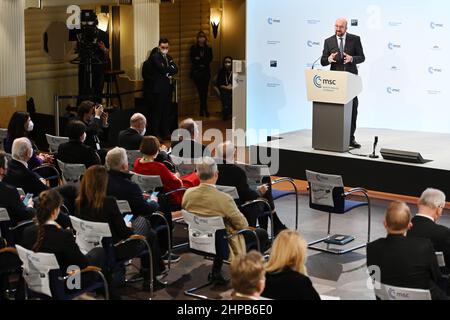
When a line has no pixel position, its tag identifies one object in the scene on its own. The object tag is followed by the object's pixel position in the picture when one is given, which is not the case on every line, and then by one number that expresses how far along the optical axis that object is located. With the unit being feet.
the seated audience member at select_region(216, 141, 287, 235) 27.76
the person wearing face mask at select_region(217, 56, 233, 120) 60.54
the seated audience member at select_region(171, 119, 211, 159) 31.50
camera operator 50.26
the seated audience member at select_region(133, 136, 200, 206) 28.25
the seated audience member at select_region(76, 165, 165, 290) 23.15
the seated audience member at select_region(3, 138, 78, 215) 27.22
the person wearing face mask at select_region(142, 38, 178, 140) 50.24
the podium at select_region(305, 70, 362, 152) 36.32
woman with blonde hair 17.74
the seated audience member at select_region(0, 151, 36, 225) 24.44
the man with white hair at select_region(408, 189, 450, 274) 21.47
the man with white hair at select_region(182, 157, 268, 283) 24.48
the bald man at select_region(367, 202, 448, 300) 19.38
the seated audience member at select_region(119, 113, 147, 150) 33.32
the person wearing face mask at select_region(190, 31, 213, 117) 61.72
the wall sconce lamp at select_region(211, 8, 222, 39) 64.69
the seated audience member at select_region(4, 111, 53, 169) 34.09
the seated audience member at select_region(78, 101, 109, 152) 34.99
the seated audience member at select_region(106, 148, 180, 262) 25.48
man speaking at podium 37.17
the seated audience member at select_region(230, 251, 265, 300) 16.11
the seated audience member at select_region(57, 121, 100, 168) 31.37
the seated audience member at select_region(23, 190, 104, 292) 20.52
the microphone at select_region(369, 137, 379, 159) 36.85
